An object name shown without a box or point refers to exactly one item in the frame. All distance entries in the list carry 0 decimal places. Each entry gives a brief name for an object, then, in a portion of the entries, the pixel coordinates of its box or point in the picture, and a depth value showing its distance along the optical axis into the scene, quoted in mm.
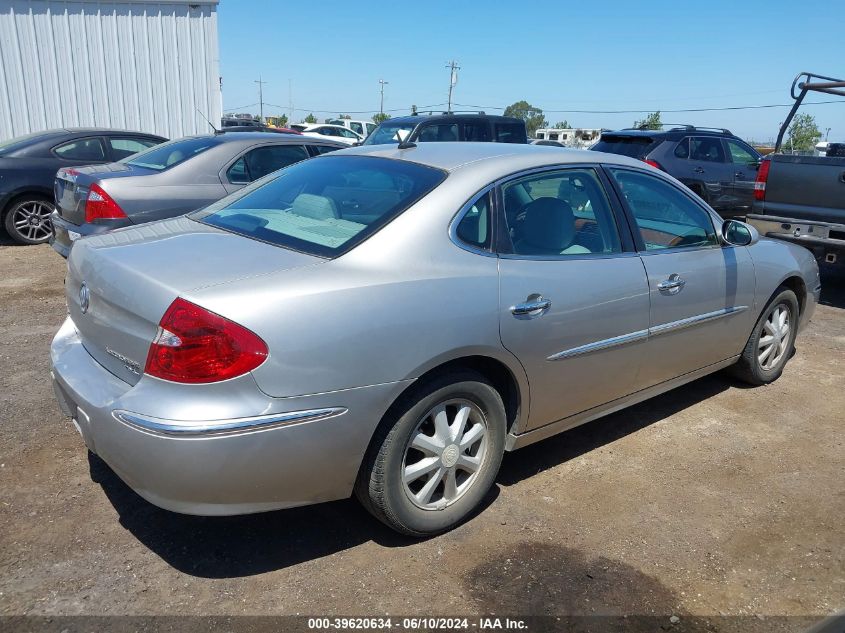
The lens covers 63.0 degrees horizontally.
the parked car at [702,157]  10711
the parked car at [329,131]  25578
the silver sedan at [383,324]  2355
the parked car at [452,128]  10977
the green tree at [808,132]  28055
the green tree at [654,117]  52600
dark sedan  8406
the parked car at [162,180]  5980
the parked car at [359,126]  28969
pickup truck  6988
